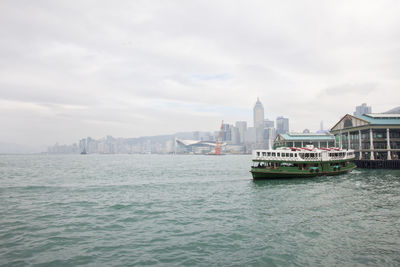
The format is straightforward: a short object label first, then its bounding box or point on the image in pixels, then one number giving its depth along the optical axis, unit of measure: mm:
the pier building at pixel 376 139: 74925
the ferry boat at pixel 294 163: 49562
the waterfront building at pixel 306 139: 121688
